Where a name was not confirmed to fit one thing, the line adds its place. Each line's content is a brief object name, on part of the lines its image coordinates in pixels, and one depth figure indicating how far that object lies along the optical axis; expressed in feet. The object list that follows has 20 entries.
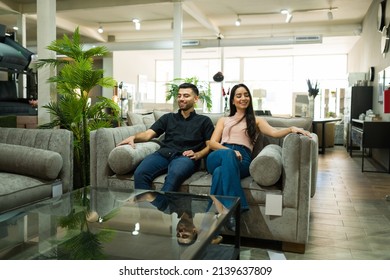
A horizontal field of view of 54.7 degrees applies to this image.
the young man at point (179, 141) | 8.96
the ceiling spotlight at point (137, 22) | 32.68
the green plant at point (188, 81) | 22.72
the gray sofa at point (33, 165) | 7.67
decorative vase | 28.92
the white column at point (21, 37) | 23.80
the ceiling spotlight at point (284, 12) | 29.06
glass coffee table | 5.08
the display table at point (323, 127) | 26.86
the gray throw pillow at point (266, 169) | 8.01
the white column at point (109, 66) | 39.99
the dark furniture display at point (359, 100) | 26.00
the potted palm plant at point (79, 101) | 12.34
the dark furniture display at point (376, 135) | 18.33
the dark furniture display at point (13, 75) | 14.60
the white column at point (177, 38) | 24.09
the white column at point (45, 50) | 14.65
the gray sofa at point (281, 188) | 7.95
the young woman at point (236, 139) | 8.18
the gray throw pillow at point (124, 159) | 9.31
